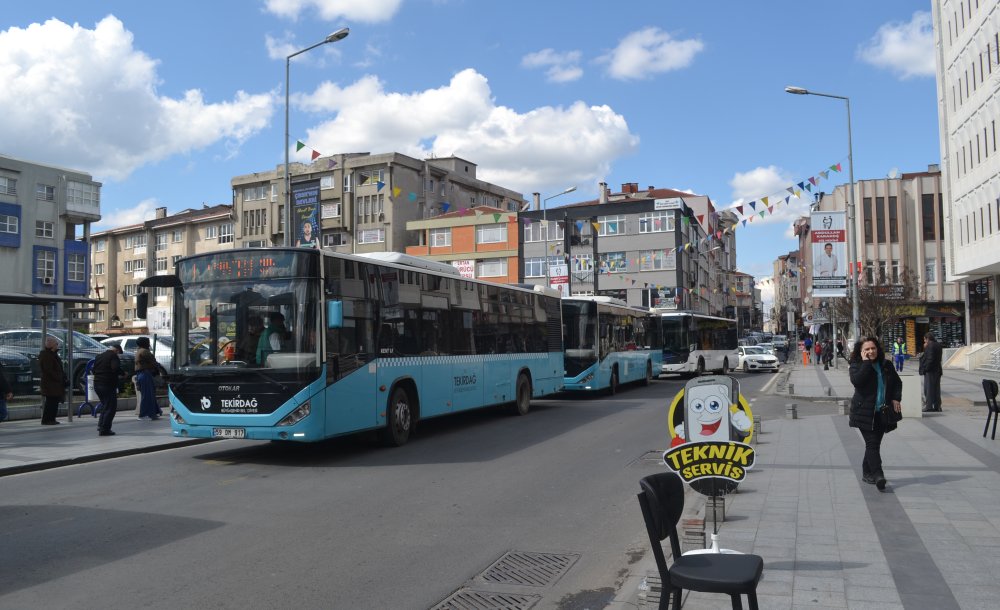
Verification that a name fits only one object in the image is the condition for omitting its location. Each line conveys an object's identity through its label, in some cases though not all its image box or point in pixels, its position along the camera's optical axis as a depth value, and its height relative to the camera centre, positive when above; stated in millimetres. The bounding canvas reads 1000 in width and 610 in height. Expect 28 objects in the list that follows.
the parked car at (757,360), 44094 -1462
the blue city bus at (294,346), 10891 -87
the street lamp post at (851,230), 26922 +3903
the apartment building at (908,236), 63719 +8166
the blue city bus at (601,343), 23266 -214
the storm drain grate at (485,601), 5254 -1786
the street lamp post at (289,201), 21203 +3783
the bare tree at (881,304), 51031 +1955
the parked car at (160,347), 24484 -168
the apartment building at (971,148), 34656 +8911
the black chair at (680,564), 3656 -1132
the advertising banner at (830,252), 25609 +2665
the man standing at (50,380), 15852 -747
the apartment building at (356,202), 72125 +13030
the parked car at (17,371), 18078 -628
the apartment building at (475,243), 74375 +9024
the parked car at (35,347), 17750 -79
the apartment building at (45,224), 58844 +9179
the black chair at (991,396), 12523 -1036
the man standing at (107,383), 14250 -741
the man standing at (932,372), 16781 -892
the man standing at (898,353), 37025 -1019
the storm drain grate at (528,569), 5855 -1800
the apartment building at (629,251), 69188 +7669
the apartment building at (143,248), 80750 +10016
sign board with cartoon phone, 6824 -701
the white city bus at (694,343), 34531 -376
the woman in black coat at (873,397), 8453 -690
